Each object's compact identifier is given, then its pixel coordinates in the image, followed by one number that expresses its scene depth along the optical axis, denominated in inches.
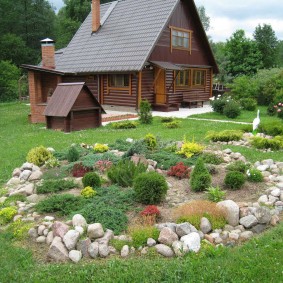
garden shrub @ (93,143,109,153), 341.1
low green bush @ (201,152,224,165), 294.4
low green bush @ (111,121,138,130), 534.3
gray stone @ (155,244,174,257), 163.5
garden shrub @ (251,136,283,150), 351.6
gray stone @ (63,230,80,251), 167.6
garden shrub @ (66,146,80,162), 310.0
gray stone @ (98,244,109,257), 164.6
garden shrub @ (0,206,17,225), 201.8
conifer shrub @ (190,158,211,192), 232.2
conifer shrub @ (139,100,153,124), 565.6
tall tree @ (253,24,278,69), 1499.8
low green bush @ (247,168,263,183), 248.7
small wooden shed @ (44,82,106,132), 523.8
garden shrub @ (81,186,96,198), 221.0
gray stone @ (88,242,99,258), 164.0
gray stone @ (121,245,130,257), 163.6
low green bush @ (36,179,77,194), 239.9
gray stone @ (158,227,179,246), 169.2
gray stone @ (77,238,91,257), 165.9
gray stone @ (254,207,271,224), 189.6
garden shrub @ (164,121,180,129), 518.6
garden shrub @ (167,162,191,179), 264.4
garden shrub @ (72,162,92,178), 270.5
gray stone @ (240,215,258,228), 187.6
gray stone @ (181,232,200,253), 164.7
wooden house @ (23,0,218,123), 738.2
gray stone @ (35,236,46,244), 177.8
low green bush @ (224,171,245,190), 233.5
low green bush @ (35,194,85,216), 206.1
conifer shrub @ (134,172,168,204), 211.0
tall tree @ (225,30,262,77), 1408.7
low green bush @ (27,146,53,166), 310.7
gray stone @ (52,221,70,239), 174.7
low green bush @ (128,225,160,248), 169.8
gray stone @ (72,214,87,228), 182.9
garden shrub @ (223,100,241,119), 648.4
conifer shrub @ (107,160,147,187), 243.8
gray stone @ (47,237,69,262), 161.9
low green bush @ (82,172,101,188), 236.5
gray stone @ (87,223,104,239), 175.0
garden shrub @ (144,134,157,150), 341.1
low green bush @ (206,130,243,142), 392.8
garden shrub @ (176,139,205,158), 313.6
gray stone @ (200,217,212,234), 182.2
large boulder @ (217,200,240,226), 189.6
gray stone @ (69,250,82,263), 161.2
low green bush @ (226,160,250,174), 259.3
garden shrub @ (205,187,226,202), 215.9
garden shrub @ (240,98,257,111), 791.7
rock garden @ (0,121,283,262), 170.1
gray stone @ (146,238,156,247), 169.3
